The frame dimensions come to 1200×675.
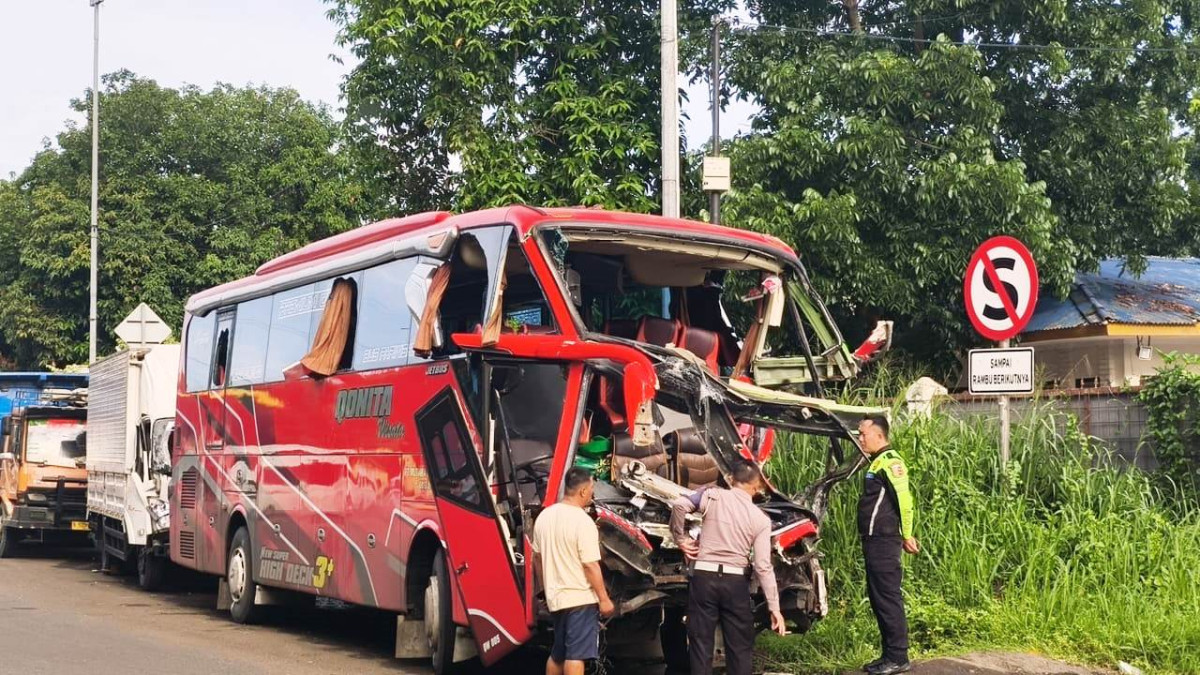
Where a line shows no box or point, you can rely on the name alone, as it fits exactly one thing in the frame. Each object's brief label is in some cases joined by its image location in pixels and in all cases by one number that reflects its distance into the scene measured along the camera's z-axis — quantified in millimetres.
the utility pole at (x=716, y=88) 19672
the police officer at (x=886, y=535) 10398
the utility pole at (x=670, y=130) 15109
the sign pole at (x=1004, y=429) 12109
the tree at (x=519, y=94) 20578
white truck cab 19203
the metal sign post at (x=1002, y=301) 11352
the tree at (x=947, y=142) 19094
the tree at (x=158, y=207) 37719
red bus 10133
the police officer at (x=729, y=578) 9406
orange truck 23578
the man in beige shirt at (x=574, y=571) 9164
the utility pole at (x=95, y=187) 34656
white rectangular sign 11305
